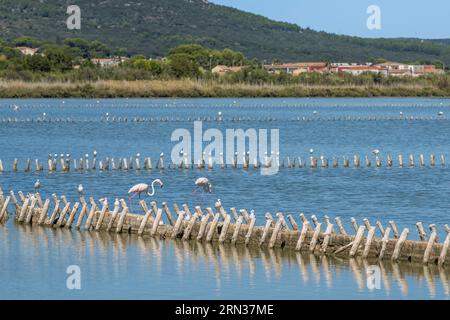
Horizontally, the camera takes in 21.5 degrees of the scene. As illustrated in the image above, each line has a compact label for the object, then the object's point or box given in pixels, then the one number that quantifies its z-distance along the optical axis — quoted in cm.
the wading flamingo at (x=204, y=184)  4150
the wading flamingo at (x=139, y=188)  3950
